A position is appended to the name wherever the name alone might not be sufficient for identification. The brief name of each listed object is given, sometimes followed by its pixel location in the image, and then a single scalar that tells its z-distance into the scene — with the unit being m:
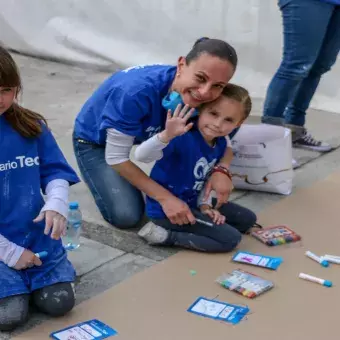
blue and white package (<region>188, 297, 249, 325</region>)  2.57
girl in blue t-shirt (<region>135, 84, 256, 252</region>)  3.01
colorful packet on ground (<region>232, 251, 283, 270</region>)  2.98
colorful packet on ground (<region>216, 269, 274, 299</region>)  2.75
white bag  3.72
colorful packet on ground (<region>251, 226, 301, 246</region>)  3.21
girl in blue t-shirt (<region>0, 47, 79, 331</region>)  2.42
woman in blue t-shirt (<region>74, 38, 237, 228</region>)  2.87
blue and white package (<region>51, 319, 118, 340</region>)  2.40
